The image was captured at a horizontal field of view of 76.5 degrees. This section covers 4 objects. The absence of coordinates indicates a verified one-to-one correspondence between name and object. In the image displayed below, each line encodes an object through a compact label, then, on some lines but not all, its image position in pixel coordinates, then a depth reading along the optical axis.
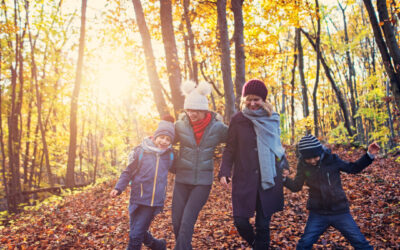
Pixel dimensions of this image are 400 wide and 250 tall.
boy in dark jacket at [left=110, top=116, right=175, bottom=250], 3.55
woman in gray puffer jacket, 3.46
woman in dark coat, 3.18
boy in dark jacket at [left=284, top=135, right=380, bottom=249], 2.87
